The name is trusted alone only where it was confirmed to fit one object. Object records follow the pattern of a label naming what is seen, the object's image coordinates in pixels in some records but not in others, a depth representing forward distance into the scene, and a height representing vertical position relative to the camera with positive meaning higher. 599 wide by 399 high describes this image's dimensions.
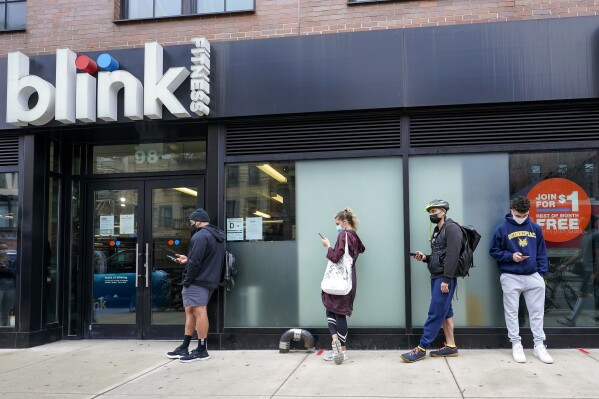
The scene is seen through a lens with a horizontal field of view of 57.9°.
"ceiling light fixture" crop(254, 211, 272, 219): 7.45 +0.26
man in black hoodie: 6.69 -0.56
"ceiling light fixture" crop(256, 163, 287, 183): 7.48 +0.85
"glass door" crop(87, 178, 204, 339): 8.16 -0.28
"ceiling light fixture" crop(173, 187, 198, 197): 8.23 +0.66
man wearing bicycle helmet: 6.20 -0.54
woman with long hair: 6.27 -0.81
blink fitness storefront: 6.91 +1.08
